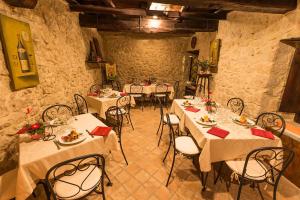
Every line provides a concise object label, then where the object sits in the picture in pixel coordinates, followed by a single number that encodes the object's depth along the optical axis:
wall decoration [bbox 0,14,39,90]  1.70
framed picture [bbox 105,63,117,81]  5.54
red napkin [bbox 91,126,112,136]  1.81
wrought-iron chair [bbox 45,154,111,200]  1.33
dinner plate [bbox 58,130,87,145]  1.58
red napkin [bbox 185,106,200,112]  2.64
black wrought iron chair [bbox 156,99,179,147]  2.87
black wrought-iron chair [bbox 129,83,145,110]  5.06
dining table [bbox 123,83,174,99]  5.08
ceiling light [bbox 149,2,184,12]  2.65
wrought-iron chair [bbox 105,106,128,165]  3.36
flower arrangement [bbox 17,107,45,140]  1.67
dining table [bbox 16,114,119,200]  1.32
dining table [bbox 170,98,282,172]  1.74
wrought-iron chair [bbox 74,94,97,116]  3.38
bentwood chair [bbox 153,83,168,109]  5.14
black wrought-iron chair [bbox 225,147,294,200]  1.54
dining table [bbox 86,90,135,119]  3.23
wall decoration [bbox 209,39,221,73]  3.78
